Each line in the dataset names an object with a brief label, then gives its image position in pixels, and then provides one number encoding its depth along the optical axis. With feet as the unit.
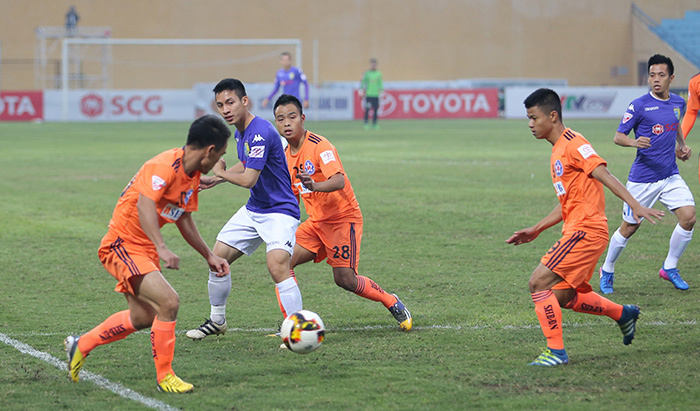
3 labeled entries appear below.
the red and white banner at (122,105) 240.12
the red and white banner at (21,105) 240.53
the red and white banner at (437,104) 257.96
